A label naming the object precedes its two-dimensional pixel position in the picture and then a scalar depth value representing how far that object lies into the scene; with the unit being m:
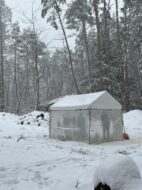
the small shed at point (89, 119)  12.92
